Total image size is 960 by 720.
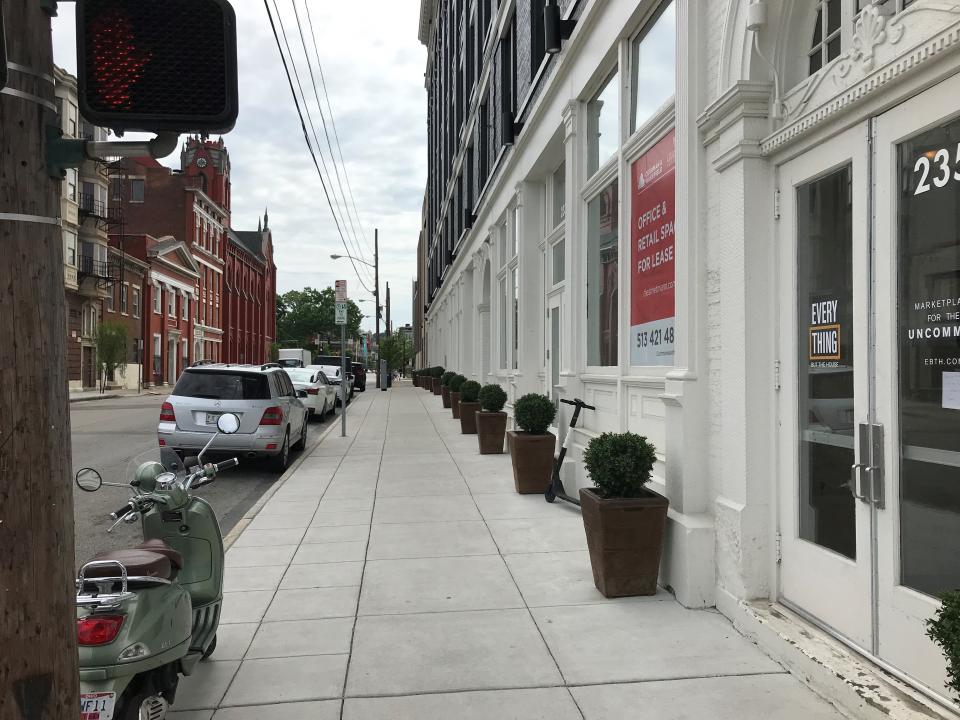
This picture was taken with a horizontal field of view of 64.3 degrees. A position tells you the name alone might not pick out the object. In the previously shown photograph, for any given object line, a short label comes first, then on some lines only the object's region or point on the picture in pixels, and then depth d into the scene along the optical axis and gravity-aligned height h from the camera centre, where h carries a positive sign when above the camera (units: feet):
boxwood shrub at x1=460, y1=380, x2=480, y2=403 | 53.47 -2.17
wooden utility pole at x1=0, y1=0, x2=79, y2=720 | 7.40 -0.58
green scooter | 9.09 -3.22
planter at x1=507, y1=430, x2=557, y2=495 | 30.25 -4.05
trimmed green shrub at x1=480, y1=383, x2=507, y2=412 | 42.29 -2.11
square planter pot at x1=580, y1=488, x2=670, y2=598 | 16.88 -4.07
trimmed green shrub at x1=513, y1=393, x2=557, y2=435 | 31.32 -2.23
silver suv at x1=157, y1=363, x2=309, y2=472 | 36.11 -2.38
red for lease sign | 20.83 +3.04
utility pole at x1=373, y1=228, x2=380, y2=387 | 156.21 +19.54
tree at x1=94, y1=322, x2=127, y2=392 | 133.08 +2.84
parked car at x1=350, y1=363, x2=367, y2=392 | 139.78 -3.00
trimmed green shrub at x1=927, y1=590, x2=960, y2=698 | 7.34 -2.70
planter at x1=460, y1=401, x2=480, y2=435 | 53.83 -4.15
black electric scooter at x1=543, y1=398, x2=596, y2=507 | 27.27 -4.49
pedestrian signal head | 7.72 +3.07
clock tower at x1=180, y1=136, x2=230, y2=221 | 252.42 +66.55
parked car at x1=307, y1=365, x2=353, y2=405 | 84.89 -1.58
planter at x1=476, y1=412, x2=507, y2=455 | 42.11 -3.97
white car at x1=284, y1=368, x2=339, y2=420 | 67.51 -2.46
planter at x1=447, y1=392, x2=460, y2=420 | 65.87 -3.87
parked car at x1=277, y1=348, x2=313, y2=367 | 171.12 +1.38
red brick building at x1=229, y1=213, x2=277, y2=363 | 254.88 +24.11
